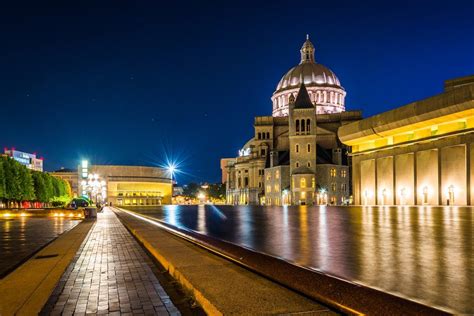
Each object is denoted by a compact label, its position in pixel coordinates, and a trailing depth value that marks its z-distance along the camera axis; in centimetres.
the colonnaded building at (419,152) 4600
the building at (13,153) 19425
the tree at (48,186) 9514
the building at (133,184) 17200
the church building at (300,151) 9512
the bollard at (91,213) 3506
